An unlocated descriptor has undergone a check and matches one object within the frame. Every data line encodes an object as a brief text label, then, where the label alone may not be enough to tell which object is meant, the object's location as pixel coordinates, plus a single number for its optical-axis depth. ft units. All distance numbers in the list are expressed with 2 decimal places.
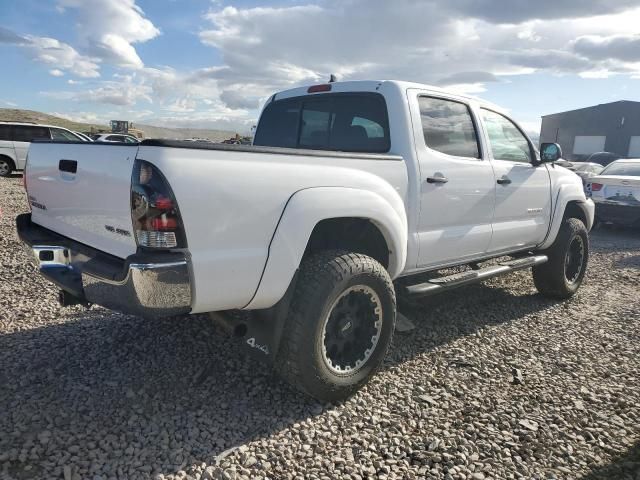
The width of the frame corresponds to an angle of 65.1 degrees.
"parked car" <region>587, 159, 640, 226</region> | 31.81
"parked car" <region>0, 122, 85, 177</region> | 53.31
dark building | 119.24
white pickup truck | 7.59
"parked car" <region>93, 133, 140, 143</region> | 64.61
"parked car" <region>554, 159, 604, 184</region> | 53.18
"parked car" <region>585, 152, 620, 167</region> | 78.54
